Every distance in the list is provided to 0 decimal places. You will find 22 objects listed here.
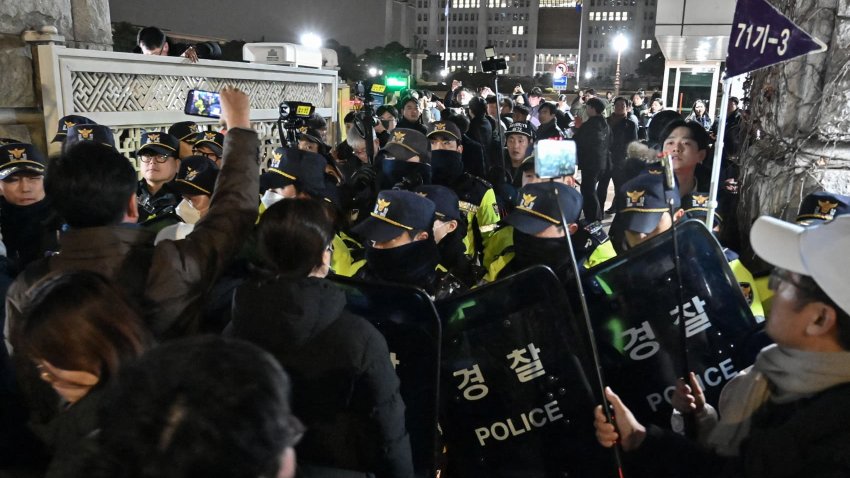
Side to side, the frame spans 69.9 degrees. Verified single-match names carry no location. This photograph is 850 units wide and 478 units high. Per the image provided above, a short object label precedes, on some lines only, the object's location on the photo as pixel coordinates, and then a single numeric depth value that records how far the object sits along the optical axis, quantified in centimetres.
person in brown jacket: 190
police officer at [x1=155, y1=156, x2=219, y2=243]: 355
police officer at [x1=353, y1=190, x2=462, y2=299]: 288
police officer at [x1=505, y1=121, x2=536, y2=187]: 696
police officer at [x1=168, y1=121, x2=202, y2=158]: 552
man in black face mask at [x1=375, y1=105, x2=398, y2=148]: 959
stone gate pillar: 586
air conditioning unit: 991
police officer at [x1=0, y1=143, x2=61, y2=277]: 372
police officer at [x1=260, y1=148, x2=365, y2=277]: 411
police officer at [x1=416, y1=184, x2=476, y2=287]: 373
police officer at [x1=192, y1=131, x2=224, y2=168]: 503
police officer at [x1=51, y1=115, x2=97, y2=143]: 520
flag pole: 317
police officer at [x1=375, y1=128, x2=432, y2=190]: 496
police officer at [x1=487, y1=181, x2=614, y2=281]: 302
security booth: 941
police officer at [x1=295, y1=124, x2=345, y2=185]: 565
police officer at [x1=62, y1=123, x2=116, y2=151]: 475
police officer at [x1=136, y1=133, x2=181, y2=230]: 437
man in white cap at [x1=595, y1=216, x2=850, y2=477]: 133
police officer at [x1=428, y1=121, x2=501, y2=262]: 471
